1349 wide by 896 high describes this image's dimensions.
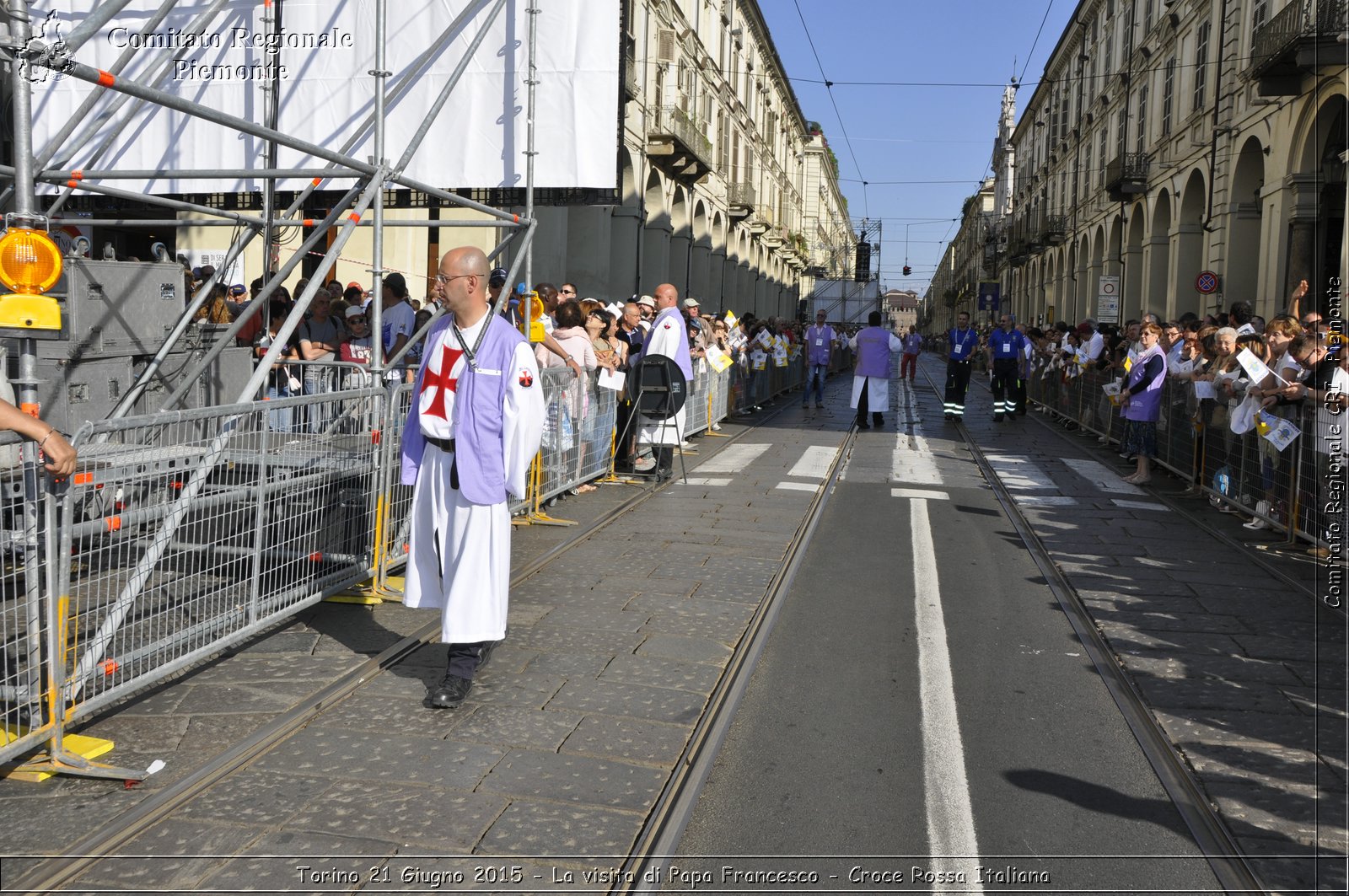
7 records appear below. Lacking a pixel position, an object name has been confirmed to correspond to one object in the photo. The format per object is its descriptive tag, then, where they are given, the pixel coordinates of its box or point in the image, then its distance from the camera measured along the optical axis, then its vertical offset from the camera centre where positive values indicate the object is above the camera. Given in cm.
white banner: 930 +208
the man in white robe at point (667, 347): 1098 +7
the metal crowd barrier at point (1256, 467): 811 -80
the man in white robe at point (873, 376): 1836 -25
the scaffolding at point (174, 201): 389 +96
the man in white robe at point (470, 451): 482 -41
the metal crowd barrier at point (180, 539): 388 -79
